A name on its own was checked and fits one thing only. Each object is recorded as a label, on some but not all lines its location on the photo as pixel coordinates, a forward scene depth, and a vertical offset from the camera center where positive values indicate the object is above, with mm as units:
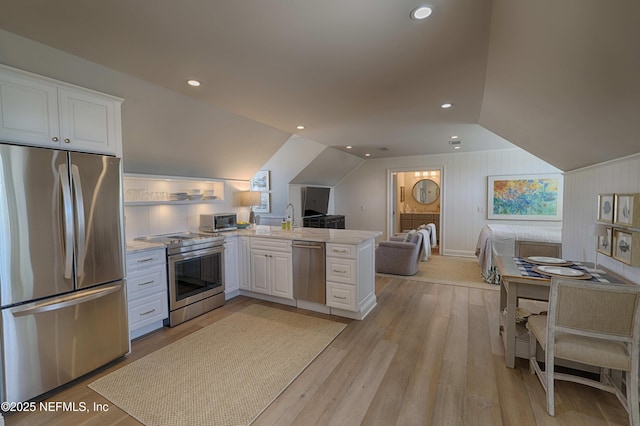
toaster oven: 4203 -284
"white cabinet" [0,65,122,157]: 1979 +691
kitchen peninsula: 3367 -841
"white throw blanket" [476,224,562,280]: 4662 -599
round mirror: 8531 +356
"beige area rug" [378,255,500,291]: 4816 -1335
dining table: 2318 -635
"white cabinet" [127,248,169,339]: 2916 -934
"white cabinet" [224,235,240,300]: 4008 -923
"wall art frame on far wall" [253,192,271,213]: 6980 -22
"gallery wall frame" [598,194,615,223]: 2477 -49
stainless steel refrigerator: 1967 -495
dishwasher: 3521 -861
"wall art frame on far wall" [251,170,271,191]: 6816 +522
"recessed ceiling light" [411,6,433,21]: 1646 +1130
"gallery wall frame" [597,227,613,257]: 2463 -369
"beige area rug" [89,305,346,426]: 1984 -1430
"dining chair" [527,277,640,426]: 1758 -831
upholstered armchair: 5141 -978
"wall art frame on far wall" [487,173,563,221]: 5926 +127
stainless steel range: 3289 -871
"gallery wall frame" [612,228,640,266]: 2094 -343
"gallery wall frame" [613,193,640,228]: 2082 -57
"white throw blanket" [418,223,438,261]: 5644 -776
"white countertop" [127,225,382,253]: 3156 -431
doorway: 8469 +85
